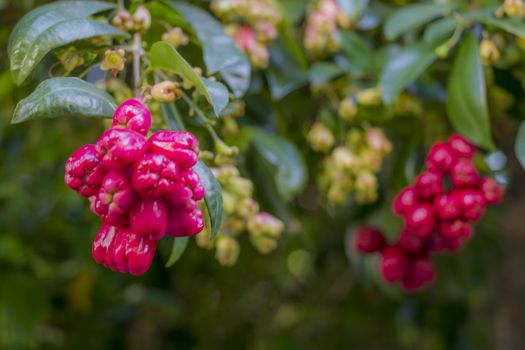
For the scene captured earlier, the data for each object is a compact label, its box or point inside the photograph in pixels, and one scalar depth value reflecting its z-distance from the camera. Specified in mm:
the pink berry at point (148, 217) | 355
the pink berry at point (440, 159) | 462
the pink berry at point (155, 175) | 350
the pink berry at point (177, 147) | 354
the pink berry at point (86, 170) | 360
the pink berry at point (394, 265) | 500
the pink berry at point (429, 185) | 456
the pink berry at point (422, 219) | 454
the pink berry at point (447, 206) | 448
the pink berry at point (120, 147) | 351
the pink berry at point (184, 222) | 365
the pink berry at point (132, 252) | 364
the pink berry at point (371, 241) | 526
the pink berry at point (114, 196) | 353
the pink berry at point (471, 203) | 446
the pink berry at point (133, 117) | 361
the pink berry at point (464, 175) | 454
